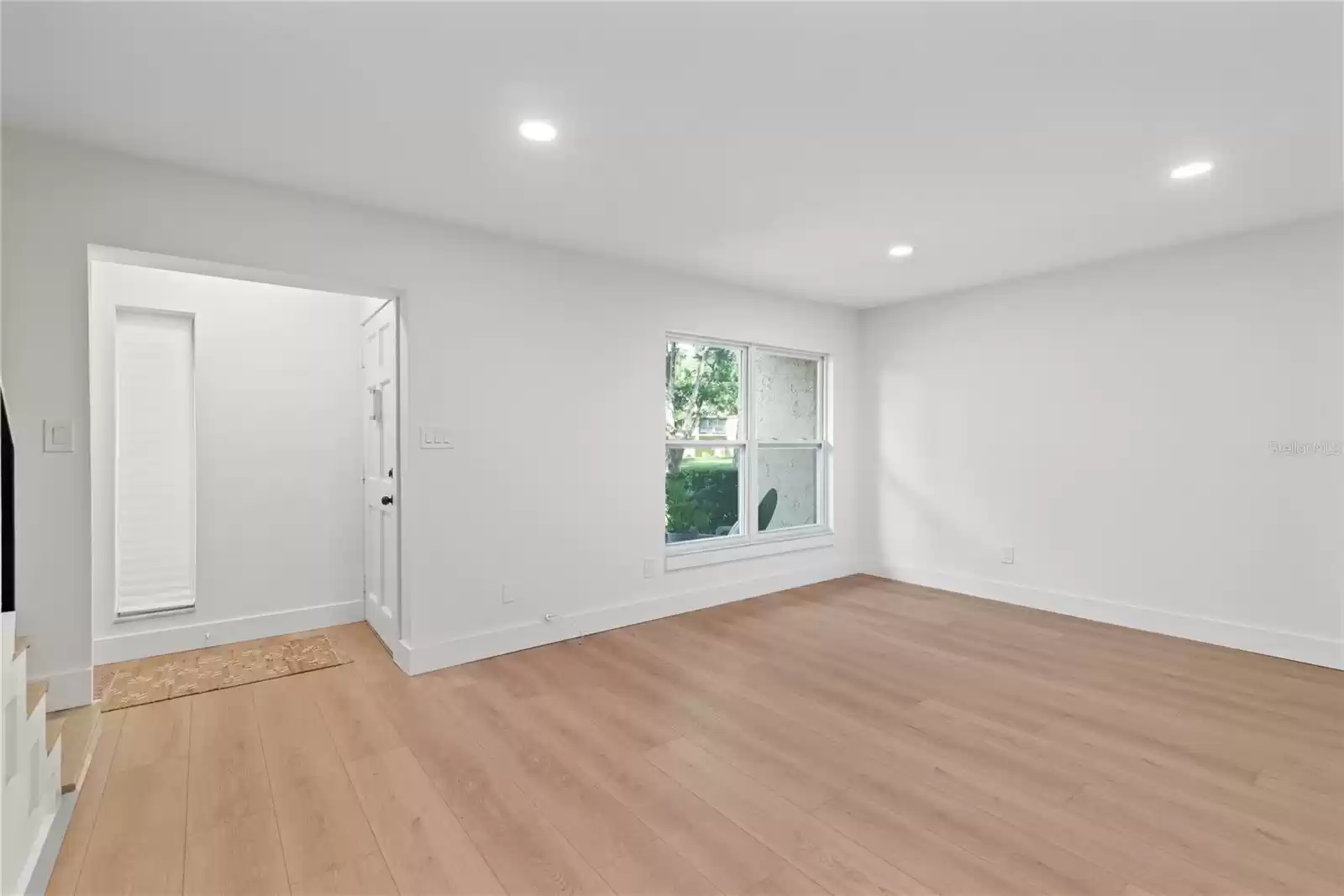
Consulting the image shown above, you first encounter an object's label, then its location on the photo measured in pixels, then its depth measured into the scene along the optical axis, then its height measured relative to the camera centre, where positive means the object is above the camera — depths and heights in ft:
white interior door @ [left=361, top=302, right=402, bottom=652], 11.93 -0.58
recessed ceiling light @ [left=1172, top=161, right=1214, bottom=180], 9.21 +4.12
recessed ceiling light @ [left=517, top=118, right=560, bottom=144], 7.96 +4.13
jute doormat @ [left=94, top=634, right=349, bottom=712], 10.05 -3.87
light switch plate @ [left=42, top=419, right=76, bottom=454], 8.43 +0.20
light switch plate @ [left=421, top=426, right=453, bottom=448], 11.16 +0.20
